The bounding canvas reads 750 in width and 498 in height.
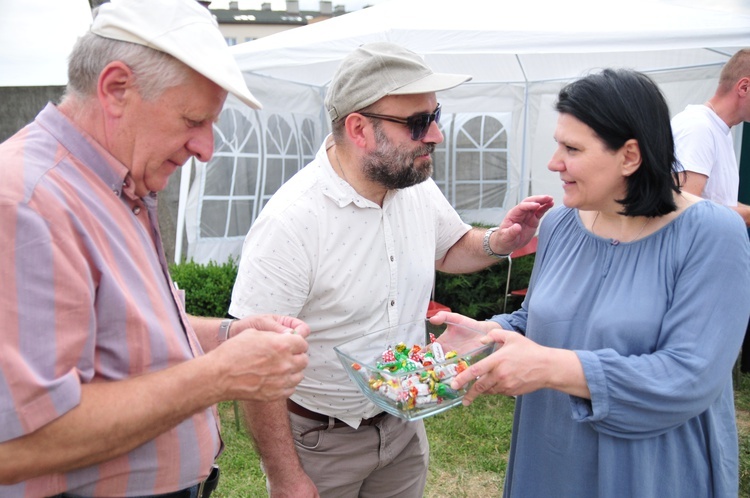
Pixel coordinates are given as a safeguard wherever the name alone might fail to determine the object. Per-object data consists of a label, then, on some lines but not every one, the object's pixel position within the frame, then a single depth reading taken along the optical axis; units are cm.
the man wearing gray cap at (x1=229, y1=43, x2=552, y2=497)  211
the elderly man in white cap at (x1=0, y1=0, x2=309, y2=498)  118
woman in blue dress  176
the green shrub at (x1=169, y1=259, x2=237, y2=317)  587
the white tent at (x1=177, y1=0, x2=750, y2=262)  503
